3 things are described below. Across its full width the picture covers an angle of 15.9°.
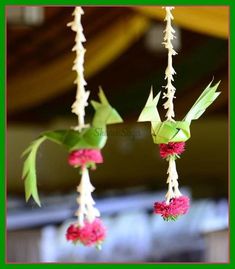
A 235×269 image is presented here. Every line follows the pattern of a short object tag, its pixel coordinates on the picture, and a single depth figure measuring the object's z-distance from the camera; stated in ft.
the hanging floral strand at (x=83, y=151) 4.20
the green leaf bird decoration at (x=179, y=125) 4.59
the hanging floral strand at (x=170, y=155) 4.61
